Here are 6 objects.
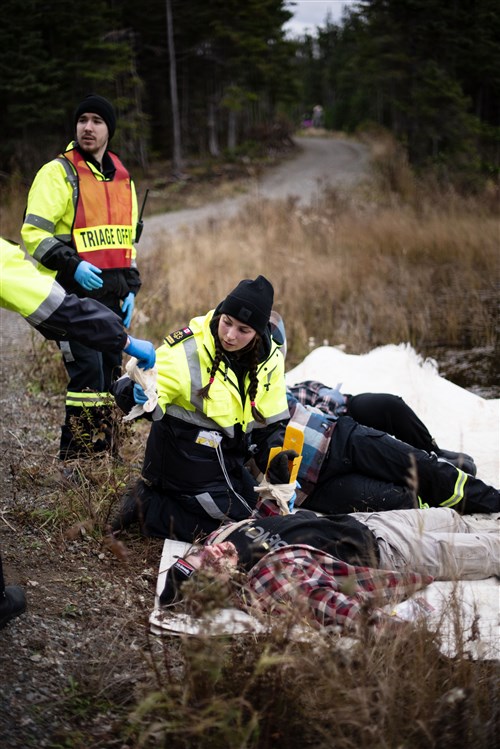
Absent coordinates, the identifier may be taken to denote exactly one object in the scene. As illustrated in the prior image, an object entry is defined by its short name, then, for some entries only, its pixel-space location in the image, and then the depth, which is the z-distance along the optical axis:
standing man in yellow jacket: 3.97
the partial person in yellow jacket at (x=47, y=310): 2.39
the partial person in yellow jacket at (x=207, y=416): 3.40
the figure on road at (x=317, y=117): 47.97
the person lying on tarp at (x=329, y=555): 2.72
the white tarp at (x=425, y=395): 4.70
